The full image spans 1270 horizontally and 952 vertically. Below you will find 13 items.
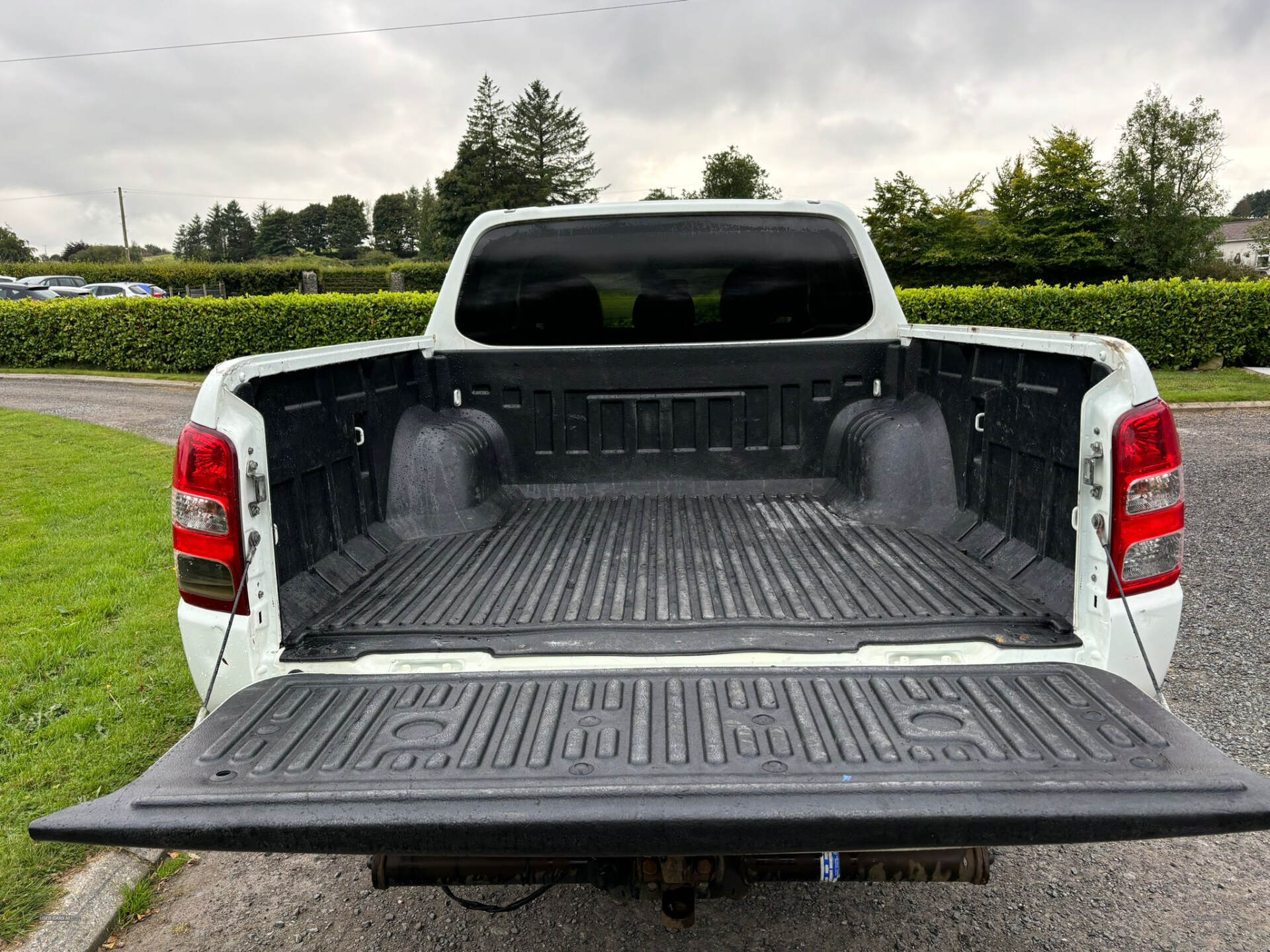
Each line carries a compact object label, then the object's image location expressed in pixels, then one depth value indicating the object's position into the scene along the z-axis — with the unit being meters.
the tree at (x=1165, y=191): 44.31
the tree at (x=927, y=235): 43.16
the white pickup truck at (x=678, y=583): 1.59
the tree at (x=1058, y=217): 40.47
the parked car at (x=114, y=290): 34.62
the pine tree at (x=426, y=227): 72.14
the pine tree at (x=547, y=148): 68.56
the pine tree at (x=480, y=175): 66.69
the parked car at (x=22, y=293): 31.05
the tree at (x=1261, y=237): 53.47
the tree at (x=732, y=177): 61.34
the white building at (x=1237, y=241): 80.81
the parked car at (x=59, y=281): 41.31
